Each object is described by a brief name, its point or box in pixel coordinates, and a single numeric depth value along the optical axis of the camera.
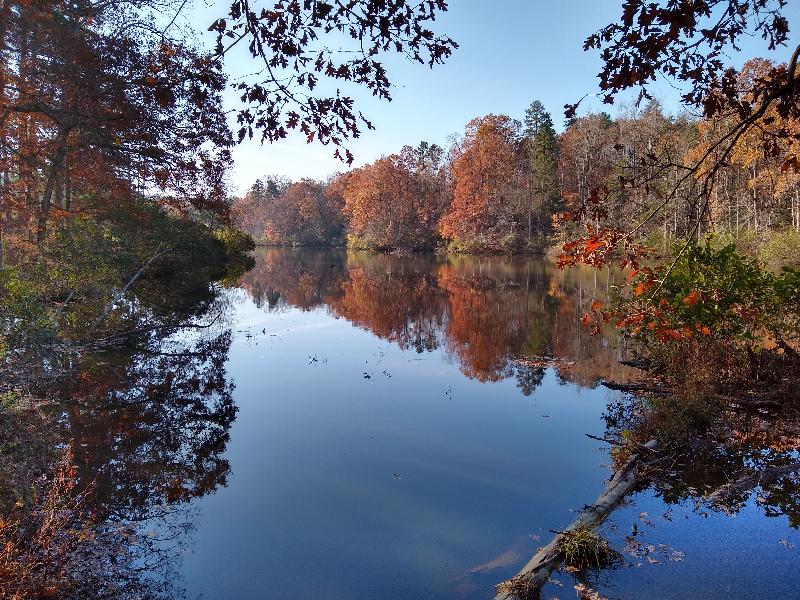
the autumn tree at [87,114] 13.59
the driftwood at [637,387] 8.76
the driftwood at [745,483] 5.66
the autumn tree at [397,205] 59.97
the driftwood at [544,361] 12.20
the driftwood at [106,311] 13.47
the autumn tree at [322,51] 3.35
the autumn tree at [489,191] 49.00
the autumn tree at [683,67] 3.05
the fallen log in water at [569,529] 4.28
